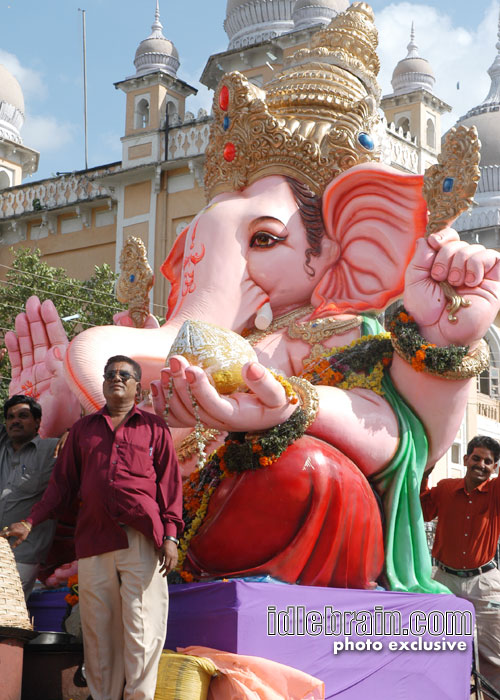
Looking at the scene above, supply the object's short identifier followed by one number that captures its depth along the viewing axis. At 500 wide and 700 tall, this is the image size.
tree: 15.16
